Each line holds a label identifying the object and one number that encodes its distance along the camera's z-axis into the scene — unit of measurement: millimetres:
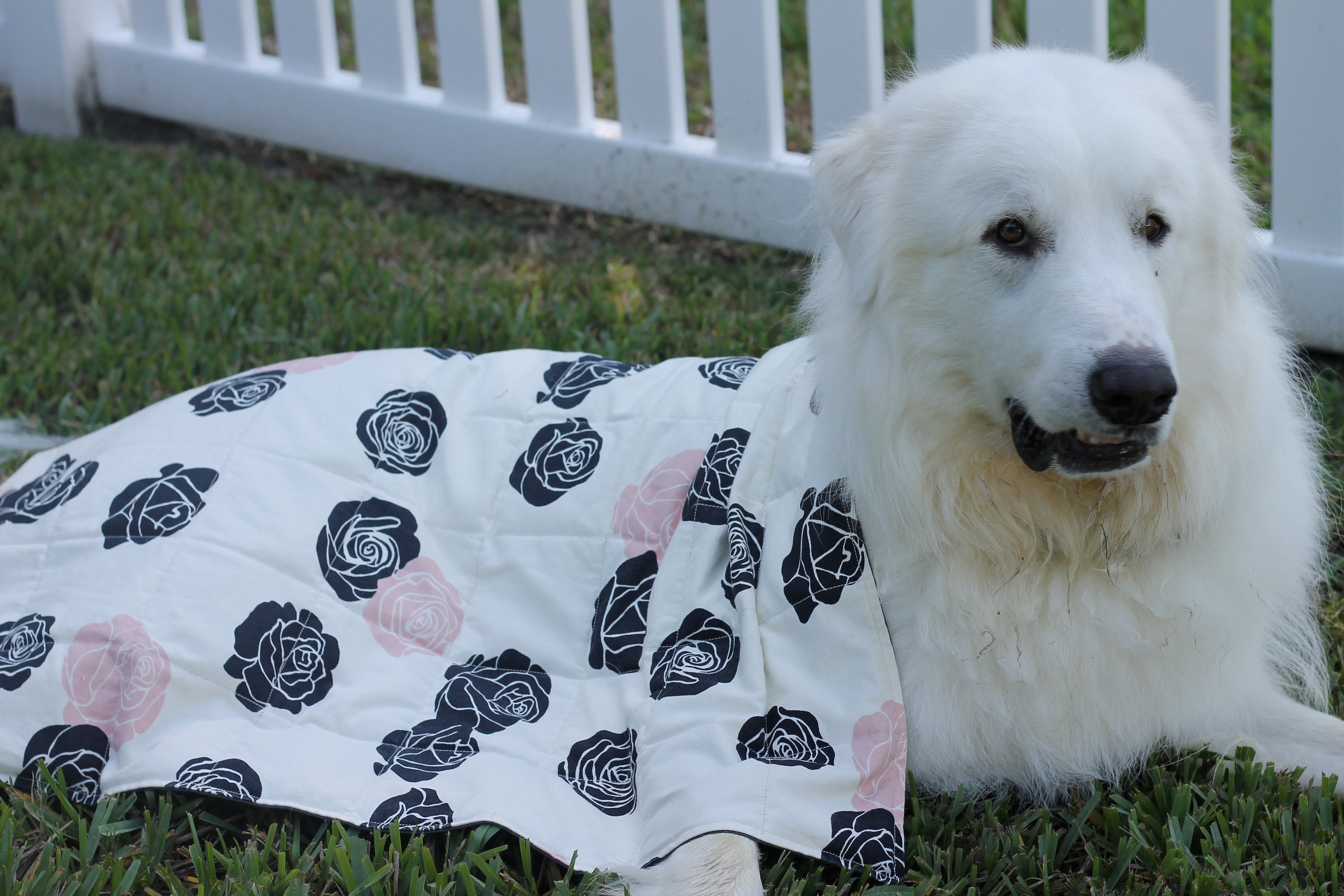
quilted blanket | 2242
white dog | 2043
